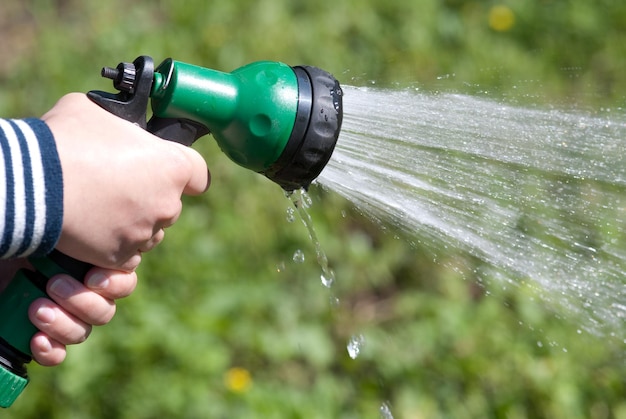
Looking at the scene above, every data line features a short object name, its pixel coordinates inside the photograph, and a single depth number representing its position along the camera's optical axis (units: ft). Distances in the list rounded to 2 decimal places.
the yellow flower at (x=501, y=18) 6.06
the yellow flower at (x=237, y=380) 4.47
